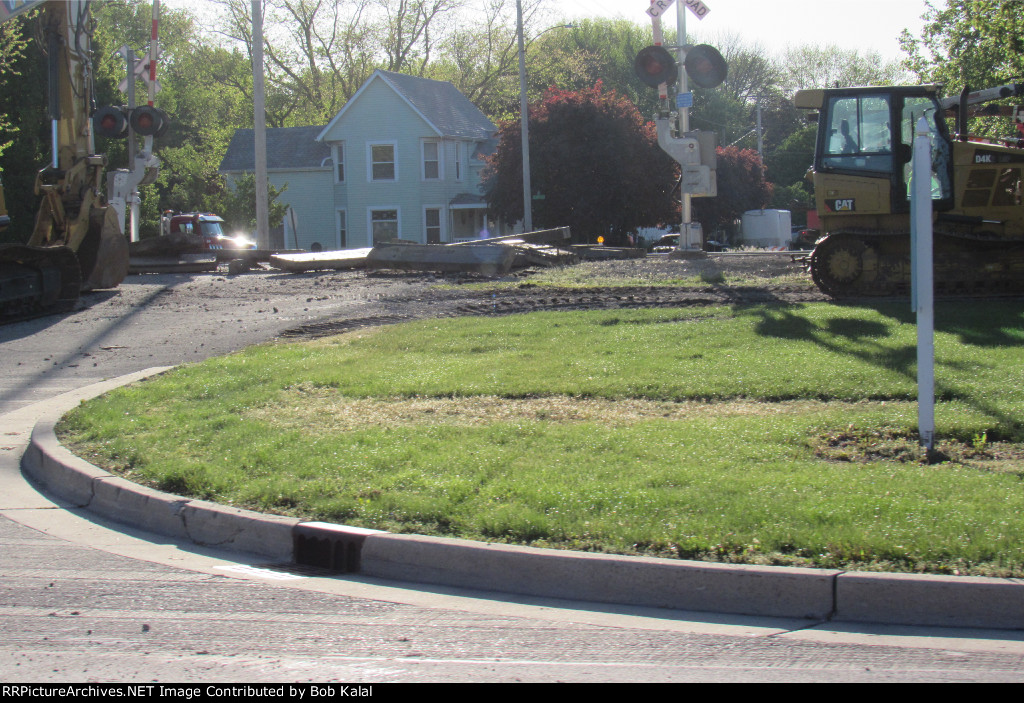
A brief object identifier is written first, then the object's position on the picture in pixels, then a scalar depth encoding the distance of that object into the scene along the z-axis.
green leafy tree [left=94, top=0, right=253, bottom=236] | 49.06
